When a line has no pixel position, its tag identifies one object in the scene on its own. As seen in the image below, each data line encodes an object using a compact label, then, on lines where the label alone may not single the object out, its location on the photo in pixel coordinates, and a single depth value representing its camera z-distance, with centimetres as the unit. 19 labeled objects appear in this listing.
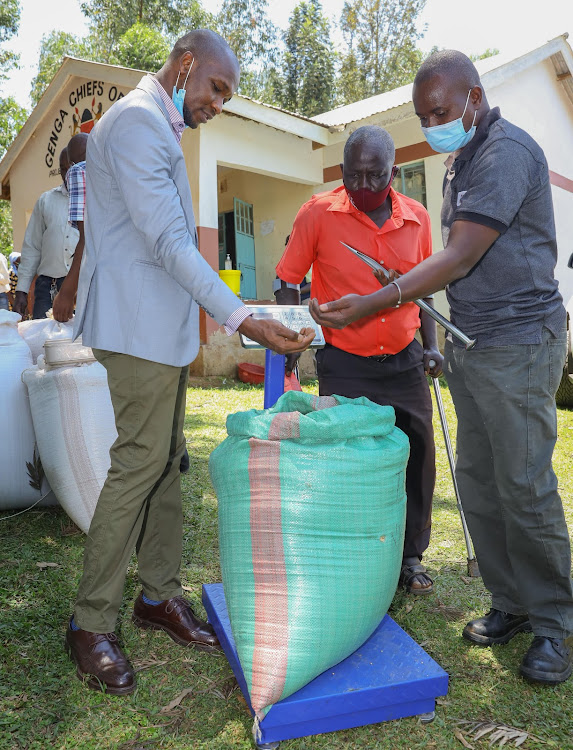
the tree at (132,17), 2652
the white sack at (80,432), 297
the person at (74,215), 332
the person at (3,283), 636
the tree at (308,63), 2692
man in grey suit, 202
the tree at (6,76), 2053
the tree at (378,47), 2889
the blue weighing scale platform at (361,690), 185
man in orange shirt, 275
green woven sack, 187
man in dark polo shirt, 213
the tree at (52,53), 2656
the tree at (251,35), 2856
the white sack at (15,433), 348
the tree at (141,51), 2069
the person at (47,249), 534
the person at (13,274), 873
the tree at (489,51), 3173
